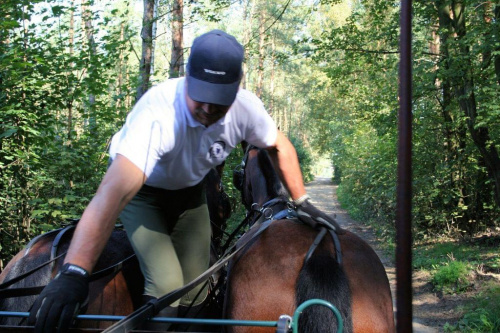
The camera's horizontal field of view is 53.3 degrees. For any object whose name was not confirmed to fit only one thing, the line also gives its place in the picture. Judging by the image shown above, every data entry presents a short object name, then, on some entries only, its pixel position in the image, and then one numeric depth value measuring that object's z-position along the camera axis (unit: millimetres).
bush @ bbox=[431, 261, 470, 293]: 8078
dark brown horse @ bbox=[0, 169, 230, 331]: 2889
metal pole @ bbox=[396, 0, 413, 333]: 1037
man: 2123
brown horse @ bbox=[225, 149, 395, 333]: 2396
